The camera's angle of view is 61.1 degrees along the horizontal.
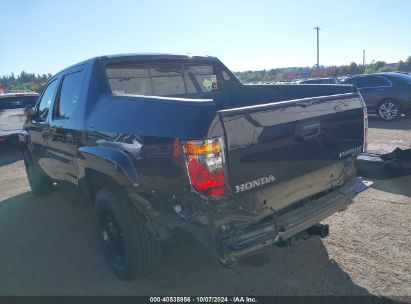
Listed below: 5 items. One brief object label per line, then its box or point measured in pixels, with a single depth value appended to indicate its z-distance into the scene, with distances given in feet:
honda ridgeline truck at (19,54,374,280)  7.35
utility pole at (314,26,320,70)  191.62
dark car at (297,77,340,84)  41.55
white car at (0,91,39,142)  33.04
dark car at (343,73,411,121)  36.11
